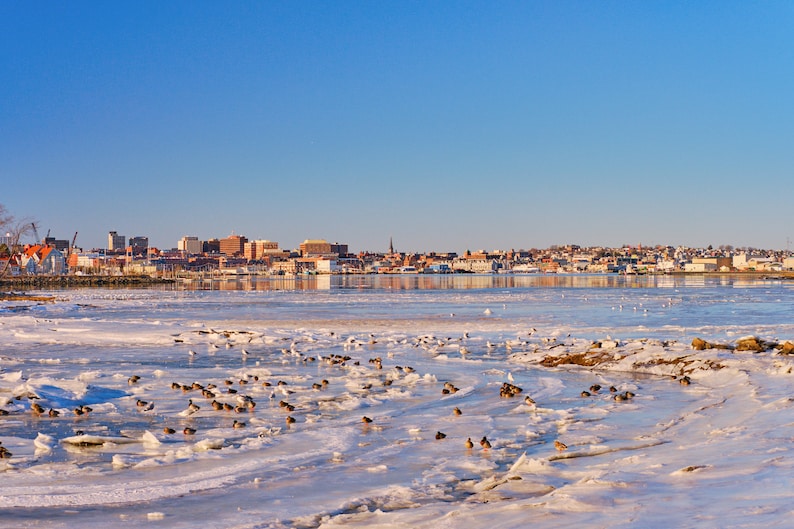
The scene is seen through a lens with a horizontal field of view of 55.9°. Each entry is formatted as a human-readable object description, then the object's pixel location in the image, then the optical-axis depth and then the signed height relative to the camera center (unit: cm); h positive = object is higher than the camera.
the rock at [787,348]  1589 -176
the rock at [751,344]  1700 -181
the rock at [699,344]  1723 -183
